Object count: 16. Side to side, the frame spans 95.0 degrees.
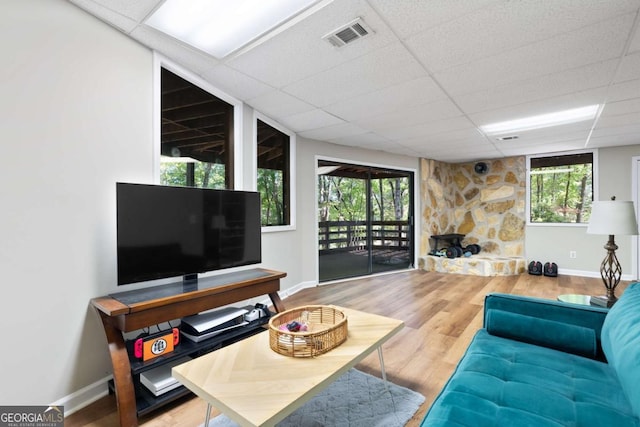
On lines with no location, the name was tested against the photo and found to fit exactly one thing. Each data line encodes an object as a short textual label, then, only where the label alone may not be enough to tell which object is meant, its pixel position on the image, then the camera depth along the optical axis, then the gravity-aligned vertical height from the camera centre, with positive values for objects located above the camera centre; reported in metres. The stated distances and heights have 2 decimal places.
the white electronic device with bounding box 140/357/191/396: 1.70 -0.99
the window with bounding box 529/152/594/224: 5.22 +0.45
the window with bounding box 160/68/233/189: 2.36 +0.70
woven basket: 1.45 -0.65
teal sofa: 1.05 -0.73
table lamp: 2.09 -0.06
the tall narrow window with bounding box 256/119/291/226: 3.56 +0.51
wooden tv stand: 1.54 -0.59
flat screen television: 1.82 -0.13
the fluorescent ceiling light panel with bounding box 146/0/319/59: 1.64 +1.17
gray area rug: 1.60 -1.13
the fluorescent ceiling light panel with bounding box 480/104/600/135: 3.25 +1.12
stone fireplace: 5.57 +0.01
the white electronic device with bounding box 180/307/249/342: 1.98 -0.78
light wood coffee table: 1.10 -0.72
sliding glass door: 4.84 -0.13
